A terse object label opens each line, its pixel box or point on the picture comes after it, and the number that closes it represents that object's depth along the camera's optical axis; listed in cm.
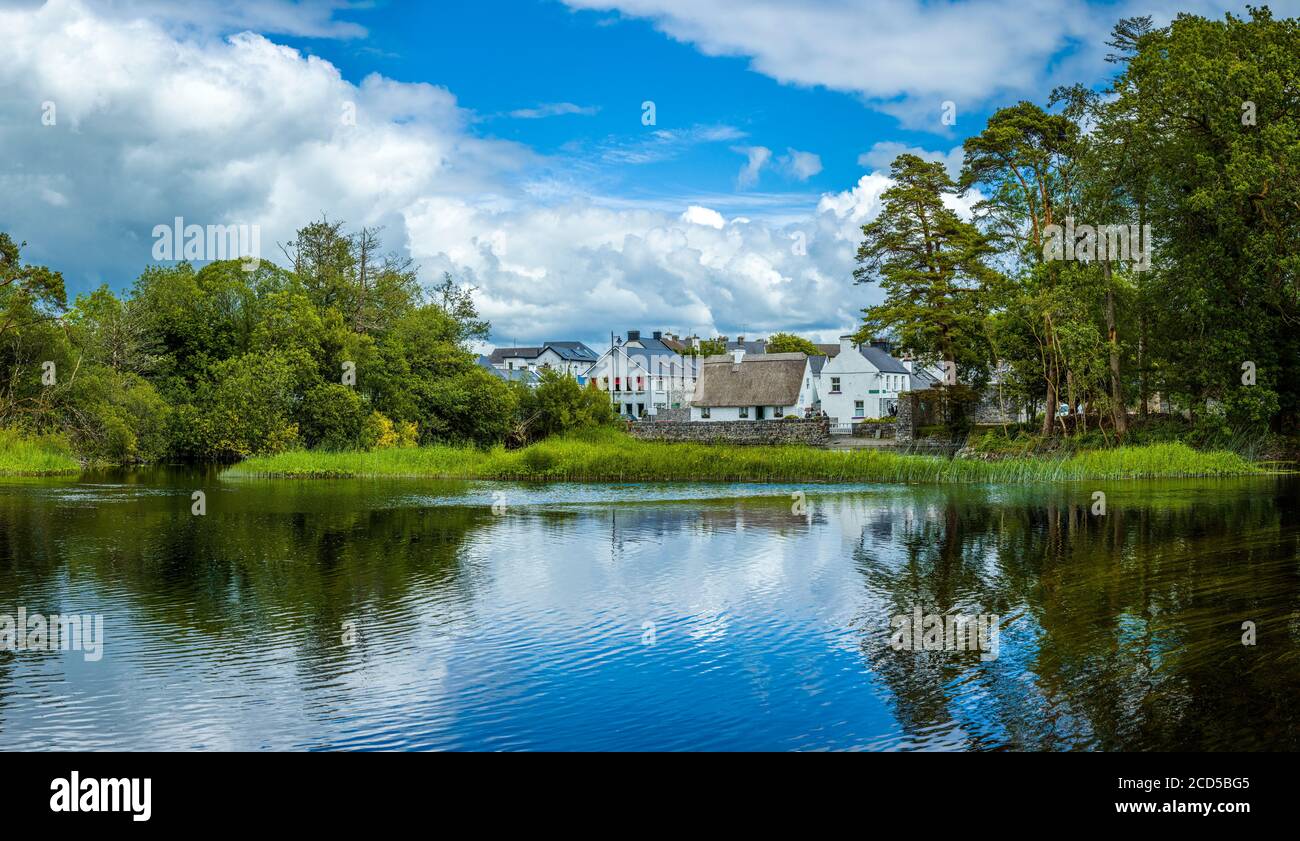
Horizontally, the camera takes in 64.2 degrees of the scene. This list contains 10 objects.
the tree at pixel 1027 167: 5009
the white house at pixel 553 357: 14268
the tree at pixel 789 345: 12719
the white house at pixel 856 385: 9050
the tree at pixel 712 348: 13074
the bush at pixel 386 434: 4853
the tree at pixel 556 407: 5469
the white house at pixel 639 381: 11156
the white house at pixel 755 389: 9050
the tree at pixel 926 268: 5994
